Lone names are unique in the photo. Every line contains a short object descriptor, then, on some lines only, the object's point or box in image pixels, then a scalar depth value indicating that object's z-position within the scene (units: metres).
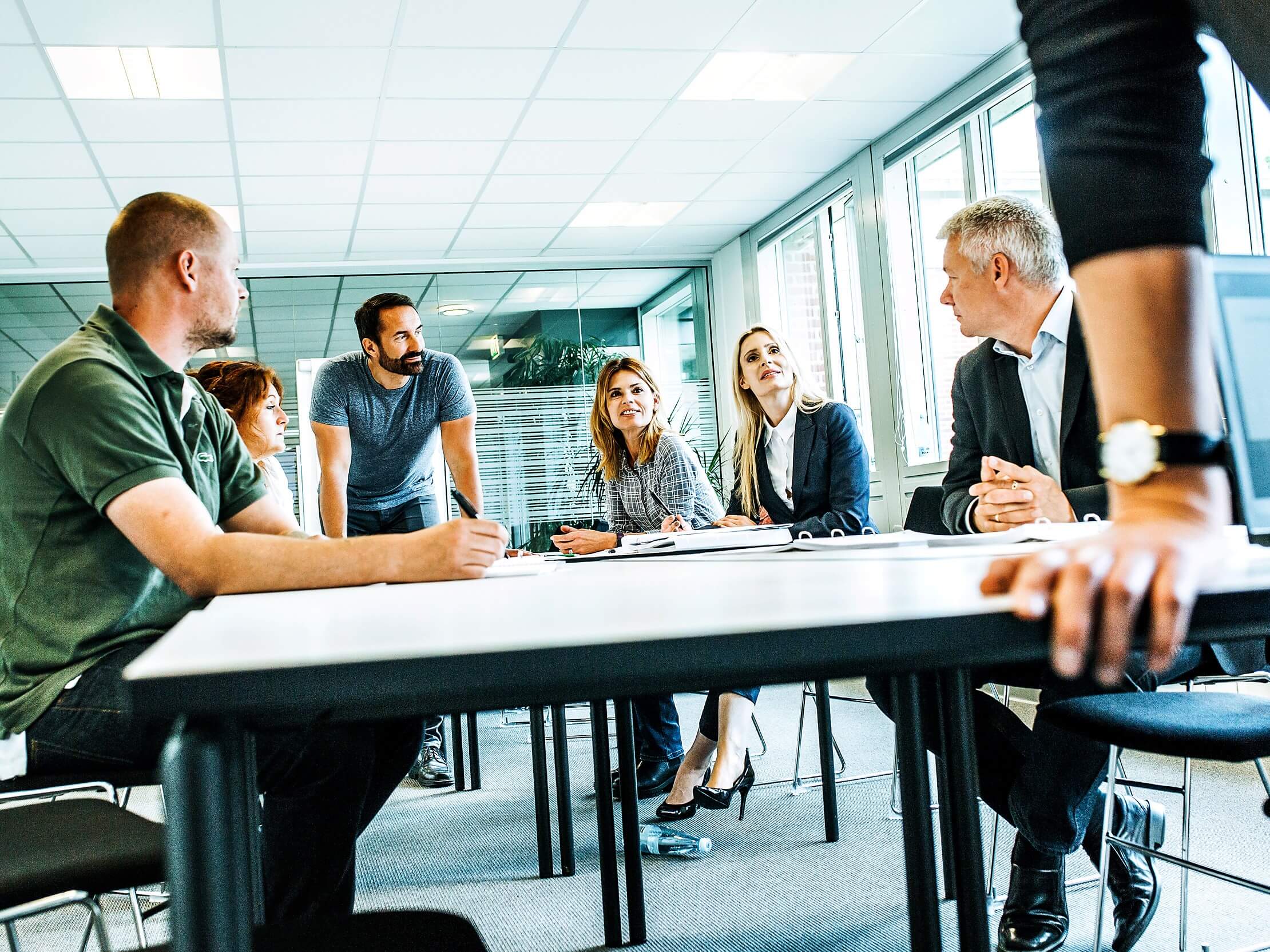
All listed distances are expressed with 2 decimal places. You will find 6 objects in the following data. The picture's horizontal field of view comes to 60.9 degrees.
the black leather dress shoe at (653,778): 3.03
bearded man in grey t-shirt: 3.66
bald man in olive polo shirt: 1.36
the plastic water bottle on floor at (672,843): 2.50
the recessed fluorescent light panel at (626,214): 6.34
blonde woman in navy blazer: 2.77
